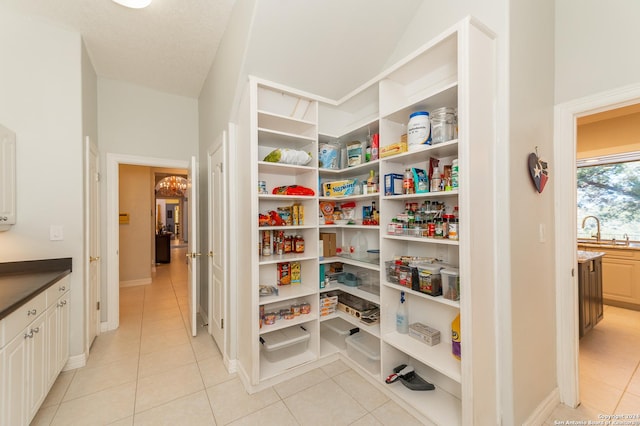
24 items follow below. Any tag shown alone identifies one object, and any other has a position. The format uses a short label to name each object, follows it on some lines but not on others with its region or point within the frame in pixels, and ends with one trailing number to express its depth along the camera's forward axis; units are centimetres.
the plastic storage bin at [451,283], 157
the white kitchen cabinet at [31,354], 130
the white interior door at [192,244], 269
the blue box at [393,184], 192
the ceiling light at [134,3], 196
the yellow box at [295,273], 253
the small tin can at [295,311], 230
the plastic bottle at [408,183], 184
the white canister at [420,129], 172
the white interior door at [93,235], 257
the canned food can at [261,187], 217
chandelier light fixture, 841
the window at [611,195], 365
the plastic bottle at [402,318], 199
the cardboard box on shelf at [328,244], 255
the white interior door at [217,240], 239
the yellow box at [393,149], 185
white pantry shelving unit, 141
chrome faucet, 400
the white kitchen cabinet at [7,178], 196
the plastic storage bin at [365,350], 212
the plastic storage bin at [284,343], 218
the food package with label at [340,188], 242
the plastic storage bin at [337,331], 249
